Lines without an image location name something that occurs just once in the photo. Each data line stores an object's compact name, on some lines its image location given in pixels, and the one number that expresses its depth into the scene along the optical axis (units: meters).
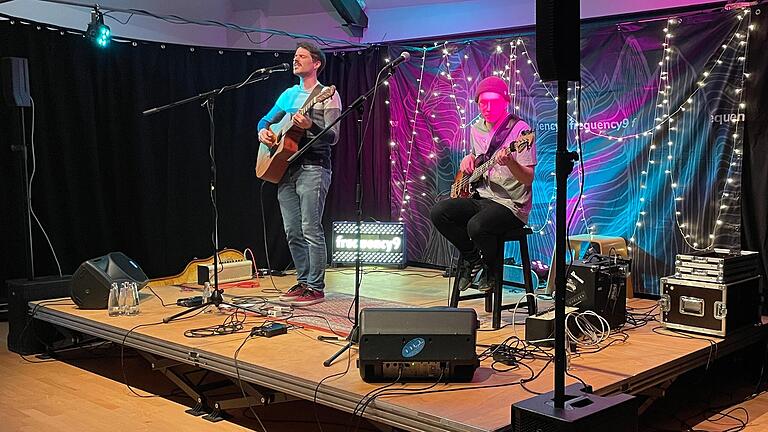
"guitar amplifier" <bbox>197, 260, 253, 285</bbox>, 5.45
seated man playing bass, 4.07
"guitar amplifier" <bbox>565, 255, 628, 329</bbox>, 3.89
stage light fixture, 5.33
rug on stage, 4.07
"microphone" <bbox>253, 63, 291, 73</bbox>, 4.08
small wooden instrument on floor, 5.61
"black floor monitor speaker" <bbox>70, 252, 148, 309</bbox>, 4.44
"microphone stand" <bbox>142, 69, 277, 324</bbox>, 4.14
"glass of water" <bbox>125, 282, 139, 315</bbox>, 4.36
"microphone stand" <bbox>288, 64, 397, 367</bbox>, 3.30
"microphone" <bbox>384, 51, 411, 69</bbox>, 3.21
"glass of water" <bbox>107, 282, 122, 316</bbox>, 4.35
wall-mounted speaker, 4.72
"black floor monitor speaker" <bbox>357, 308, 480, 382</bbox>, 2.96
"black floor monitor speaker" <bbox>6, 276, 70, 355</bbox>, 4.63
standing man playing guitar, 4.56
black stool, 4.05
